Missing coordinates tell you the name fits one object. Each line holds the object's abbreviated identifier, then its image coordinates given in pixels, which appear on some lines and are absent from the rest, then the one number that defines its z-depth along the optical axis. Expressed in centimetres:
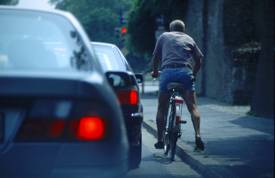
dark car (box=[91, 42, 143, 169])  1131
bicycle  1808
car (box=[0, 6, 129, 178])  824
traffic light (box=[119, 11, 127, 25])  7408
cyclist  1807
